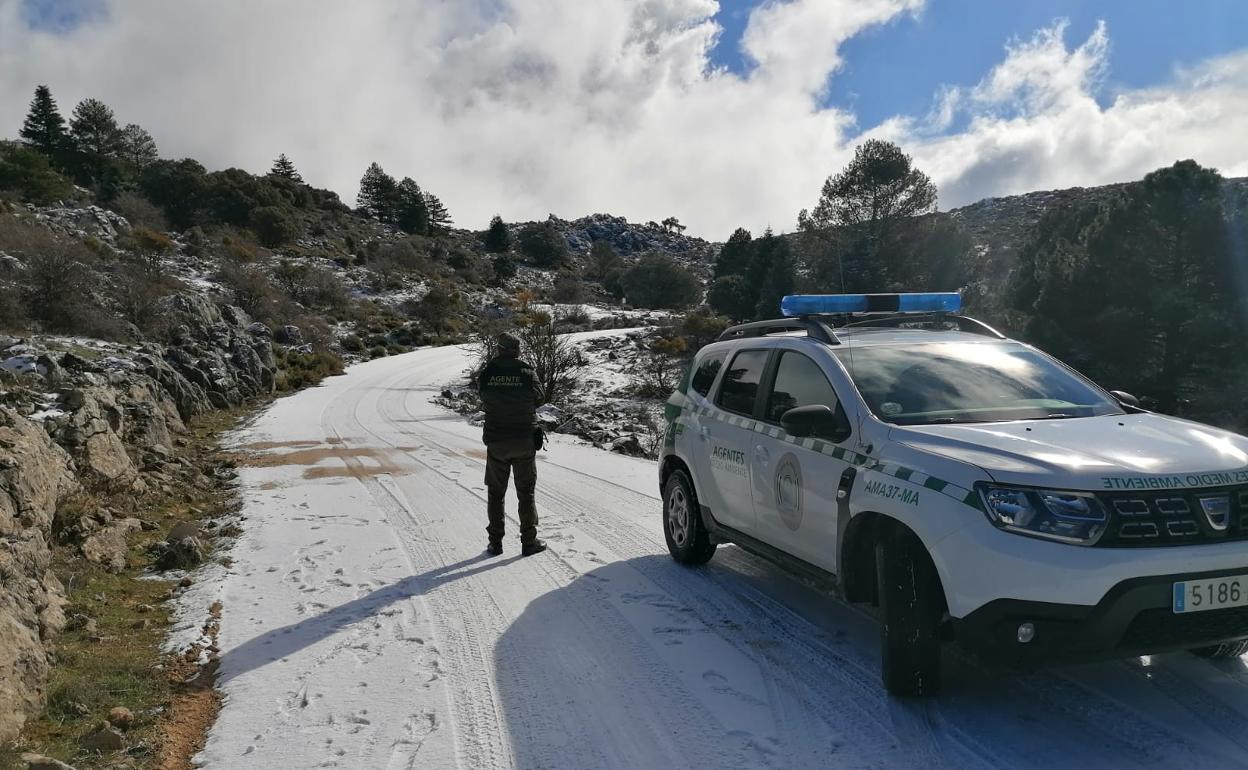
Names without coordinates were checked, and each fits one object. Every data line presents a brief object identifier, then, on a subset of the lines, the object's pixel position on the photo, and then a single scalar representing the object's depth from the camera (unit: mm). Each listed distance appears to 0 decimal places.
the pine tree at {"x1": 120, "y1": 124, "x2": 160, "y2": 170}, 71938
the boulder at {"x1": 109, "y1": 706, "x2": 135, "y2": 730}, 3770
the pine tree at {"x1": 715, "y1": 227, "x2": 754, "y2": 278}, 56366
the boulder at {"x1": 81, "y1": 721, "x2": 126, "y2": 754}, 3555
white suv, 3072
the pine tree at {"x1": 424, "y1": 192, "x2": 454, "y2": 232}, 97375
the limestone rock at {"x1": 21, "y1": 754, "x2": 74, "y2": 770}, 3180
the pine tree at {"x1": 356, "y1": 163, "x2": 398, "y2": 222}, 94875
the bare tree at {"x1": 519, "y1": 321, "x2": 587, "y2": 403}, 22359
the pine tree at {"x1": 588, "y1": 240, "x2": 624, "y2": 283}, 85300
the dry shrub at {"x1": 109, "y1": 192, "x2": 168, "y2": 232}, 53250
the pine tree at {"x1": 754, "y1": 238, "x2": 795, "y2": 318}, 41406
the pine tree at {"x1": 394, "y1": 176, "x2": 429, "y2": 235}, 89312
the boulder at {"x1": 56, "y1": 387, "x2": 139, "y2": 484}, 7504
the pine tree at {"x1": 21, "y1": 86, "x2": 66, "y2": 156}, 66500
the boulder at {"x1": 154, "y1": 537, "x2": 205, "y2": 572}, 6379
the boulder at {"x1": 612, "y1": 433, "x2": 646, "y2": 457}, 14188
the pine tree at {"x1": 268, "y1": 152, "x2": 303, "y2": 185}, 89125
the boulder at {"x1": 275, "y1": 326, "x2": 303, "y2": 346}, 31266
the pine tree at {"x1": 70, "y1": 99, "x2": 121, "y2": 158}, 68688
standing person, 6766
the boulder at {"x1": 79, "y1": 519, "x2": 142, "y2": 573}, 6133
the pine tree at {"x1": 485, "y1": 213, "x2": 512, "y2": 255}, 94312
